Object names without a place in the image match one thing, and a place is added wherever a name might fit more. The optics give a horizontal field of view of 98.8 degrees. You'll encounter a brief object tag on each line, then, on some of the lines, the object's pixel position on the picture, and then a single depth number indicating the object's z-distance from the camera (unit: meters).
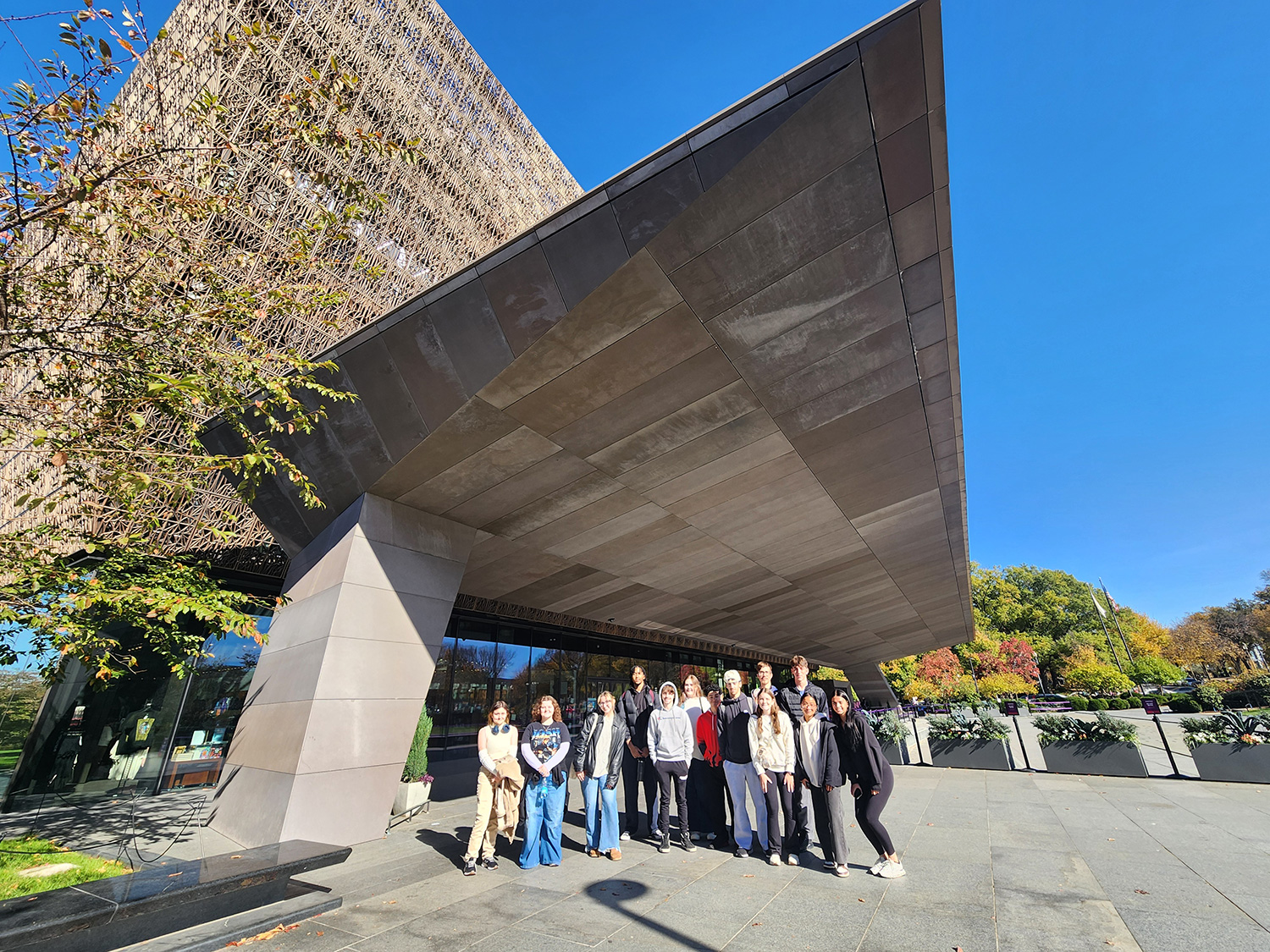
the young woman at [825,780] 5.77
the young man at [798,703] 6.36
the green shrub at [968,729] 13.51
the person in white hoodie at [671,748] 6.80
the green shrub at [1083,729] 11.85
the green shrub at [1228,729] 10.80
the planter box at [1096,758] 11.57
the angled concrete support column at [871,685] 40.22
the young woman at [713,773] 7.12
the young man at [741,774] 6.57
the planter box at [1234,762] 10.39
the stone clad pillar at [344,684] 7.77
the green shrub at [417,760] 9.80
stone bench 3.89
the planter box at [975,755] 13.30
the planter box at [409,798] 9.40
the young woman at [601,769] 6.49
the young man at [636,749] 7.37
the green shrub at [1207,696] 25.71
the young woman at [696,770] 7.38
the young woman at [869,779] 5.62
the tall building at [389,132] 14.29
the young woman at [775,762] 6.23
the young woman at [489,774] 6.11
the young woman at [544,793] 6.25
